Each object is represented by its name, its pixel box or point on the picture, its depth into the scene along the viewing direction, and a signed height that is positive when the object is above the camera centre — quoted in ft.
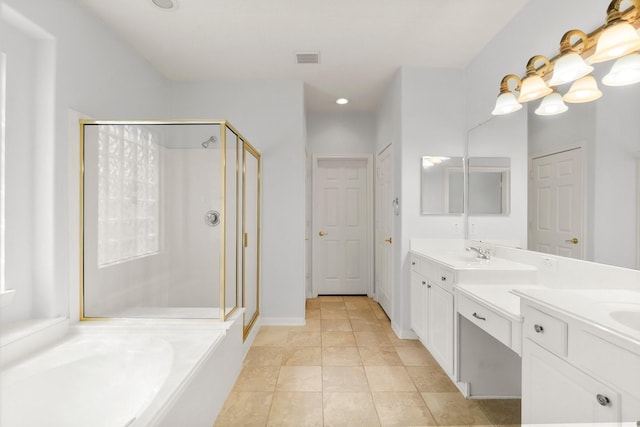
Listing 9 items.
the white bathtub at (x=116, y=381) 4.32 -2.60
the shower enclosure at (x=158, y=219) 6.77 -0.17
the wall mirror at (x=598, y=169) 4.49 +0.69
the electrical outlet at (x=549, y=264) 6.04 -1.04
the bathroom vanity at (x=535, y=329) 3.14 -1.66
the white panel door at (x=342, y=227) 14.84 -0.73
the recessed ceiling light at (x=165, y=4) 6.66 +4.56
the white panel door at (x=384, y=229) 11.48 -0.70
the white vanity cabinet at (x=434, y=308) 6.92 -2.44
